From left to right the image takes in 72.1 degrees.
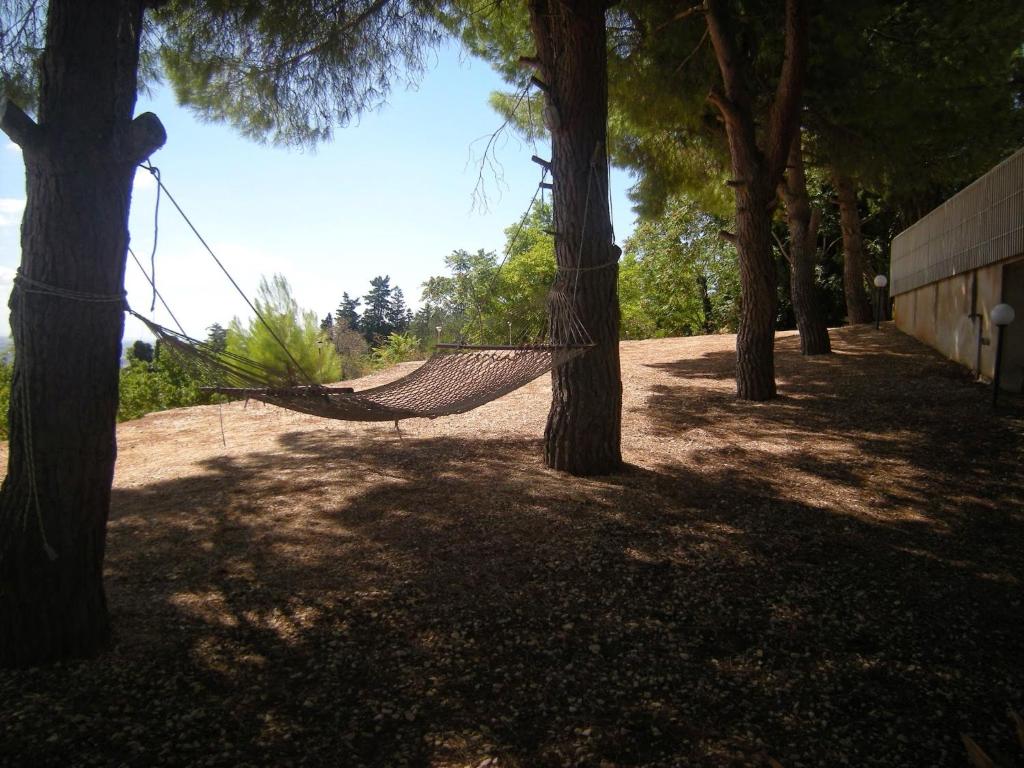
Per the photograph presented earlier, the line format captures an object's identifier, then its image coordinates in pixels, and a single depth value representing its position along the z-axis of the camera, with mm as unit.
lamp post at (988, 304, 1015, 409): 4285
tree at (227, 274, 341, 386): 8961
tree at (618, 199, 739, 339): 12492
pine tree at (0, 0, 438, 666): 1697
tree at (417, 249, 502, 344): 20141
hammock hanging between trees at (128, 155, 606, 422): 2109
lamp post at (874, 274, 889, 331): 7859
